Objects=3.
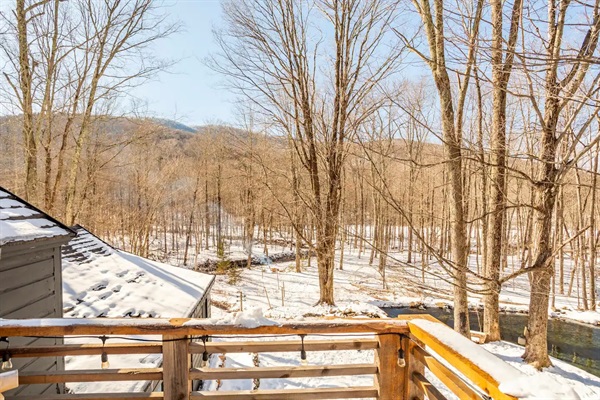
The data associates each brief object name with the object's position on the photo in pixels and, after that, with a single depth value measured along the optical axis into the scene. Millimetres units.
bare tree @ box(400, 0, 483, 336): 6113
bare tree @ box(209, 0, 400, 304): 8383
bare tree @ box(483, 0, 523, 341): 3250
